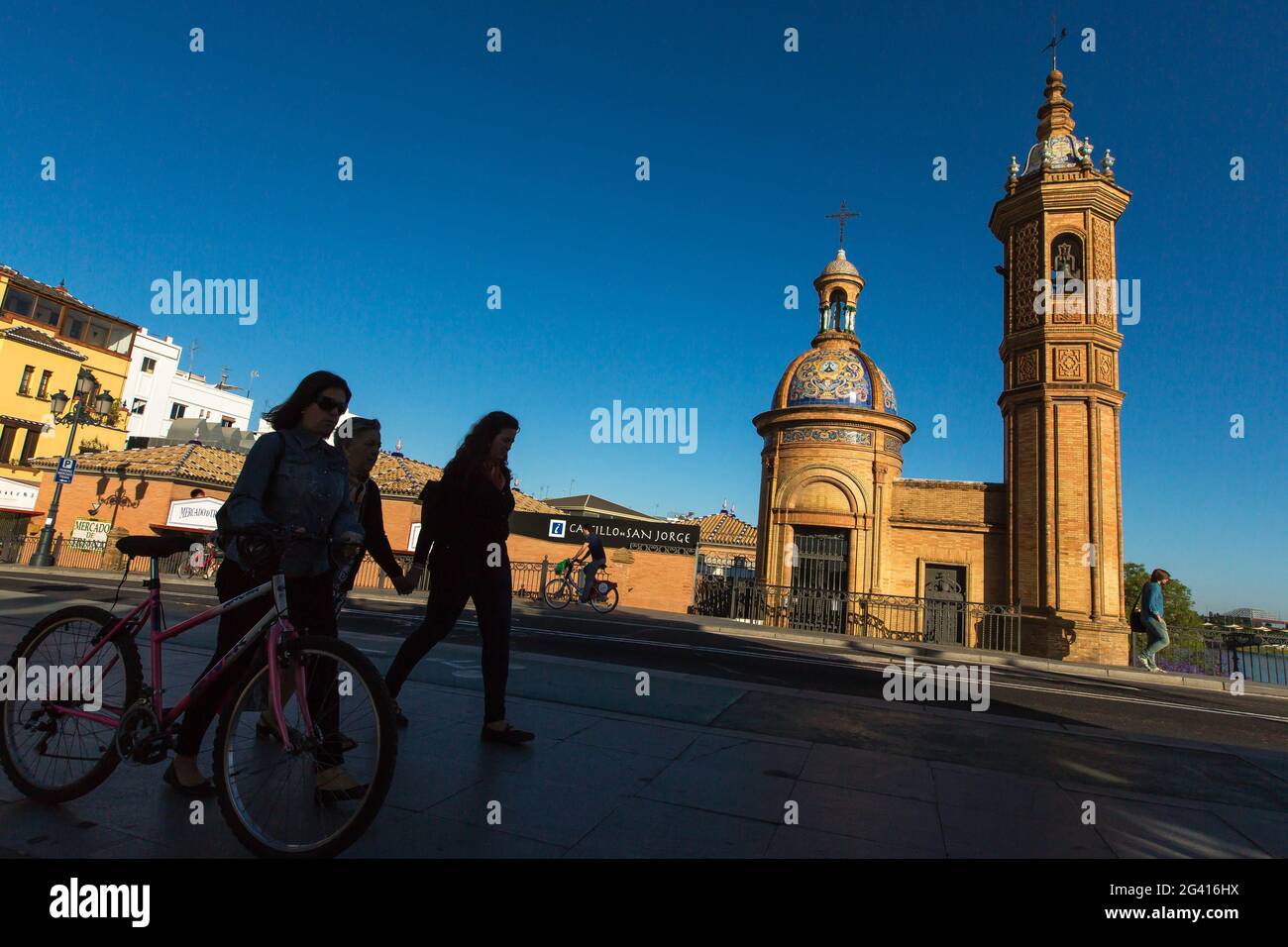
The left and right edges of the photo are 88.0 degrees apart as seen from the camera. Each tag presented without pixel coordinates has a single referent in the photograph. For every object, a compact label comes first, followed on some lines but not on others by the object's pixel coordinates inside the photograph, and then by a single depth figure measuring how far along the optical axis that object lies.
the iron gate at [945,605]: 19.17
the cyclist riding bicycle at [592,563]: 17.23
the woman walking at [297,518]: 2.82
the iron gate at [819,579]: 19.75
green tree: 47.12
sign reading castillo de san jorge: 23.17
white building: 48.19
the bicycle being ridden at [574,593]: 17.94
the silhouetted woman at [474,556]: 4.15
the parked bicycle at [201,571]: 20.80
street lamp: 20.12
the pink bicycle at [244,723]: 2.42
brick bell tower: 18.06
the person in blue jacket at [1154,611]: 13.68
